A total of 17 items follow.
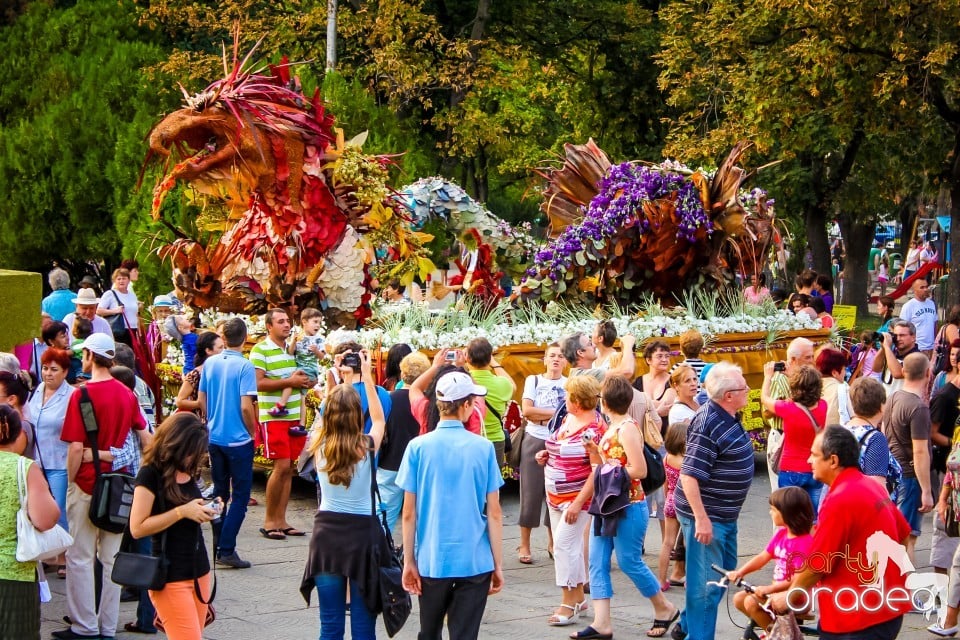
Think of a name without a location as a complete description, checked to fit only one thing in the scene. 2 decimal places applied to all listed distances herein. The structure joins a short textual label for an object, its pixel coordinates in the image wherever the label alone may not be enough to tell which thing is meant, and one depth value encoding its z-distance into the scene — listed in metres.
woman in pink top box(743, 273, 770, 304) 28.95
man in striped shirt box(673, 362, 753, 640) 13.55
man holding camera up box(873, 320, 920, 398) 21.84
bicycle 12.06
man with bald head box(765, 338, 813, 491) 16.94
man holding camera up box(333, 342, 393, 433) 15.68
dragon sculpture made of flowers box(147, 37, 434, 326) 24.35
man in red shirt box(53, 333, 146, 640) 14.83
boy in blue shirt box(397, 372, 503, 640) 11.74
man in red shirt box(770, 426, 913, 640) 10.94
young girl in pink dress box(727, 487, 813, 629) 11.93
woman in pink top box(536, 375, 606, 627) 15.21
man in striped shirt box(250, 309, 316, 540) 20.11
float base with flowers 22.79
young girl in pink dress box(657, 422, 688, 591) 16.88
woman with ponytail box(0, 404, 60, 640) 11.82
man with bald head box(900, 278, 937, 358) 31.88
